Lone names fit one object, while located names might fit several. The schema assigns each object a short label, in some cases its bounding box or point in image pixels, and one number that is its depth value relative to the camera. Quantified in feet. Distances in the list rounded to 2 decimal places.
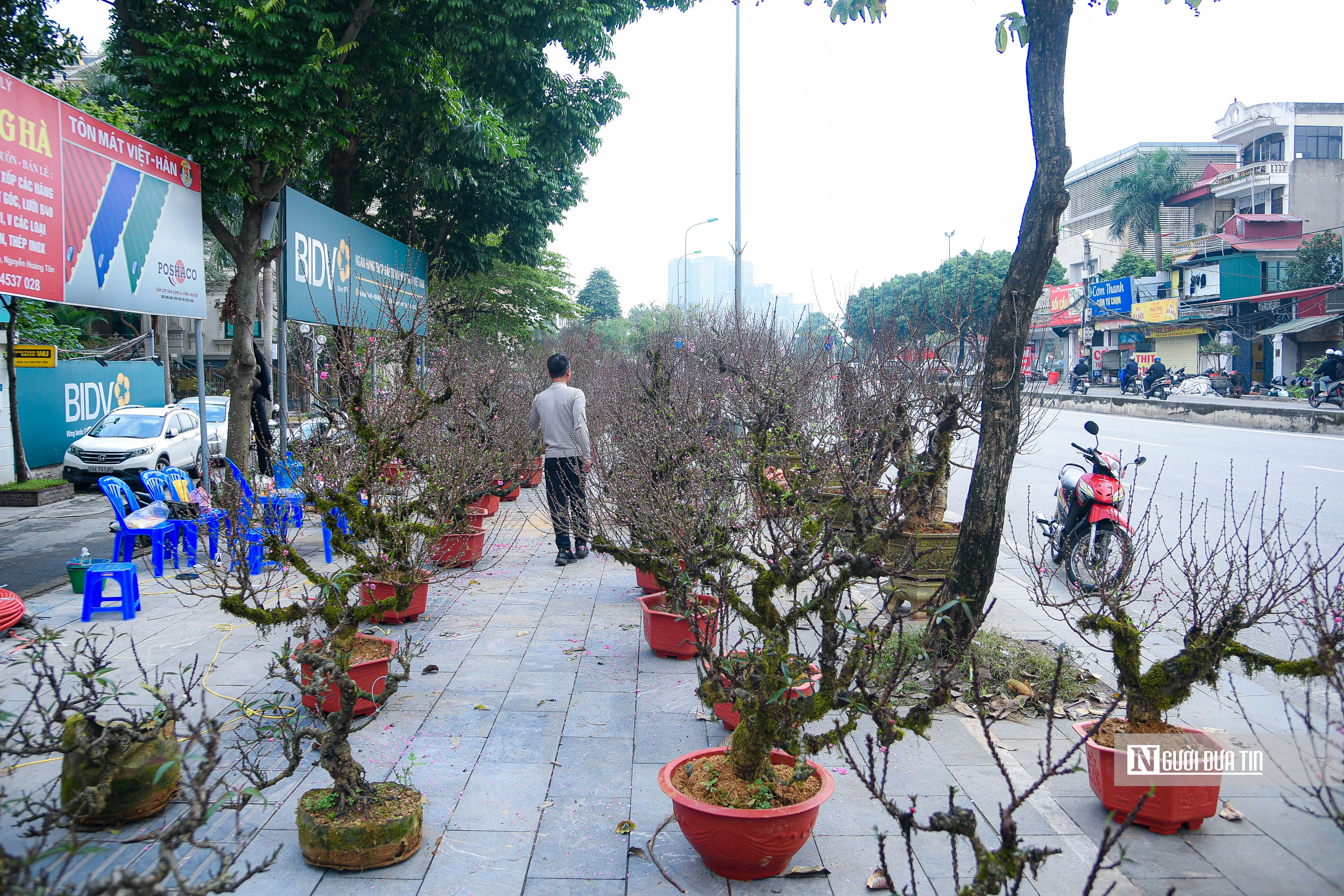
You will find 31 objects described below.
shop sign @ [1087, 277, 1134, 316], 134.92
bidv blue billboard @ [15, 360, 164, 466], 49.67
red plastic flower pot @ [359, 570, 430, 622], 20.01
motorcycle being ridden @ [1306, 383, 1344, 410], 72.59
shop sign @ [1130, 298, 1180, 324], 125.49
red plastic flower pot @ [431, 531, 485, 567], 23.66
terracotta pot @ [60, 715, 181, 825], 10.56
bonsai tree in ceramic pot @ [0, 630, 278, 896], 5.91
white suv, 44.16
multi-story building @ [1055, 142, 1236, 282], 149.28
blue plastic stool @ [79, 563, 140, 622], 20.25
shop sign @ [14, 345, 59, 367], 43.34
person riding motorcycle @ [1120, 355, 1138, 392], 103.65
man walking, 24.73
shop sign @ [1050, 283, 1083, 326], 149.89
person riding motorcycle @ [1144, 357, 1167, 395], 97.45
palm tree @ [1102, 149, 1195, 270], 145.48
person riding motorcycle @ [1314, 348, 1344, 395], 75.41
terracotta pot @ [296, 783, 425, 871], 9.86
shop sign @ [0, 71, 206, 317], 21.45
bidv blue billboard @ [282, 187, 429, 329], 32.17
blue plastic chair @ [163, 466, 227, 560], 22.71
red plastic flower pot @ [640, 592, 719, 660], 17.78
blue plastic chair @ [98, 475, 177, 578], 22.63
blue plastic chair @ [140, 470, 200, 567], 24.58
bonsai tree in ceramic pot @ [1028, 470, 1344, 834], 10.62
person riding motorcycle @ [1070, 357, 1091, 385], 112.98
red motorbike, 21.97
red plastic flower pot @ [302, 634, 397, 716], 13.83
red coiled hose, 18.63
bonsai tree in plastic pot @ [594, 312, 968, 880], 9.83
